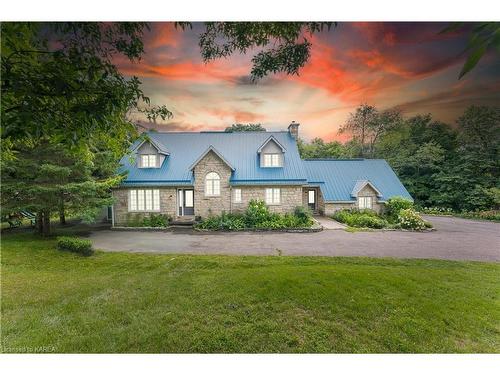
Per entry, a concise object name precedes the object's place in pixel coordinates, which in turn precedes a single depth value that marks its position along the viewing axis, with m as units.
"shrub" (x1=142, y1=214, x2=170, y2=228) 8.42
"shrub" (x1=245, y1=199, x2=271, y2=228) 8.29
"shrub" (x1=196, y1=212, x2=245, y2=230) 7.97
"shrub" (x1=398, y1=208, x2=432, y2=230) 7.87
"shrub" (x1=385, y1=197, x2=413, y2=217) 9.45
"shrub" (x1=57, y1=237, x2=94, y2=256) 4.58
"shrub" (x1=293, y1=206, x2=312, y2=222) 8.48
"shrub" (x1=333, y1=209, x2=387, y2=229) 8.22
